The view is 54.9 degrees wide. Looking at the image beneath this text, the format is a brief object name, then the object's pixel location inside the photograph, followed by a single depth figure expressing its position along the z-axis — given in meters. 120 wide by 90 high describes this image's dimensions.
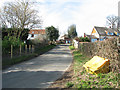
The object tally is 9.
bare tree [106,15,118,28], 39.02
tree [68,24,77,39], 77.38
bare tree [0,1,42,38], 17.84
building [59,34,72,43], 84.86
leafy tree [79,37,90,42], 36.42
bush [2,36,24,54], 11.50
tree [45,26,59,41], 55.41
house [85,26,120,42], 48.41
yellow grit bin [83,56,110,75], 5.27
